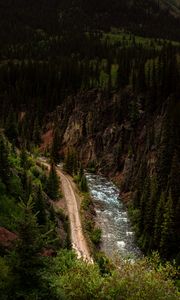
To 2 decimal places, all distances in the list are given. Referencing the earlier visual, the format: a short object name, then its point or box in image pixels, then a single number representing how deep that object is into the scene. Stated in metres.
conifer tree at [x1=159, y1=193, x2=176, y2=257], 55.78
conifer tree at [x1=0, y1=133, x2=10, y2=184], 47.36
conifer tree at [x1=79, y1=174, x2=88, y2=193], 78.94
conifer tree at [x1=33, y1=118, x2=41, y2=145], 116.48
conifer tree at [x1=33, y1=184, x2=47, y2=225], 47.14
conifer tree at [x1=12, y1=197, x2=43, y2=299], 23.37
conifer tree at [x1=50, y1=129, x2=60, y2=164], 100.24
